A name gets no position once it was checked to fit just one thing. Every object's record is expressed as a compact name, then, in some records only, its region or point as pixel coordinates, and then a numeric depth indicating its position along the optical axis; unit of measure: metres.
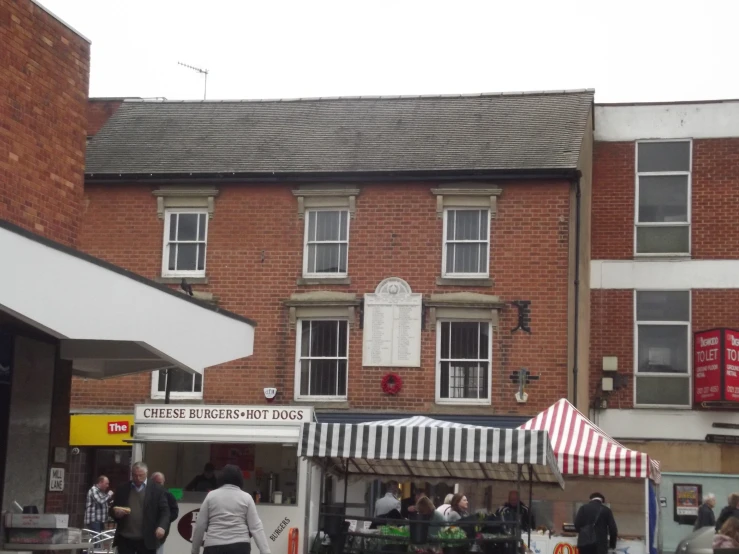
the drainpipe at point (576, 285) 24.61
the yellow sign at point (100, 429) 25.73
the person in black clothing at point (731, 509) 18.27
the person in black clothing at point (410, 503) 19.94
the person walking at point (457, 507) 17.53
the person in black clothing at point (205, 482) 19.34
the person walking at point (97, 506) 17.78
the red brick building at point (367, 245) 24.95
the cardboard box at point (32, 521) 11.58
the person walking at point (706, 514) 20.77
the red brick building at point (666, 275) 26.16
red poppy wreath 24.98
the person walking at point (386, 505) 18.66
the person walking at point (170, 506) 14.50
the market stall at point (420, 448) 13.91
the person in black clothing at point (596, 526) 17.89
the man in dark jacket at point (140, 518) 14.29
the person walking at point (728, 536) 11.98
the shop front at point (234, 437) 18.39
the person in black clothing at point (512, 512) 18.27
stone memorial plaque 25.16
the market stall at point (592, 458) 17.67
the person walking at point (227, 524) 11.59
